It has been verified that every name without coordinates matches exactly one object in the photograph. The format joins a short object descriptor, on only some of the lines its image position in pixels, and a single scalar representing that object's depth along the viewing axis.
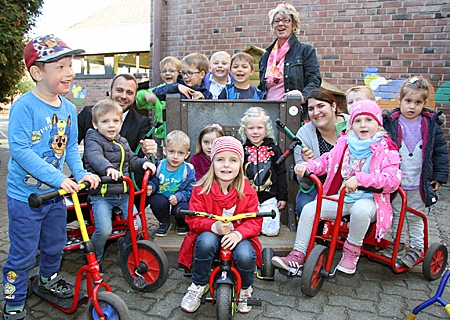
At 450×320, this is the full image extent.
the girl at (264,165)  3.53
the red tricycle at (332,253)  2.83
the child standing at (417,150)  3.38
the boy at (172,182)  3.50
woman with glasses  4.05
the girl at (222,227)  2.59
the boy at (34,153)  2.35
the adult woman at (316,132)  3.51
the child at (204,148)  3.64
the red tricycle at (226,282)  2.41
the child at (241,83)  4.04
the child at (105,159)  3.18
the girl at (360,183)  2.92
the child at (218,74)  4.23
